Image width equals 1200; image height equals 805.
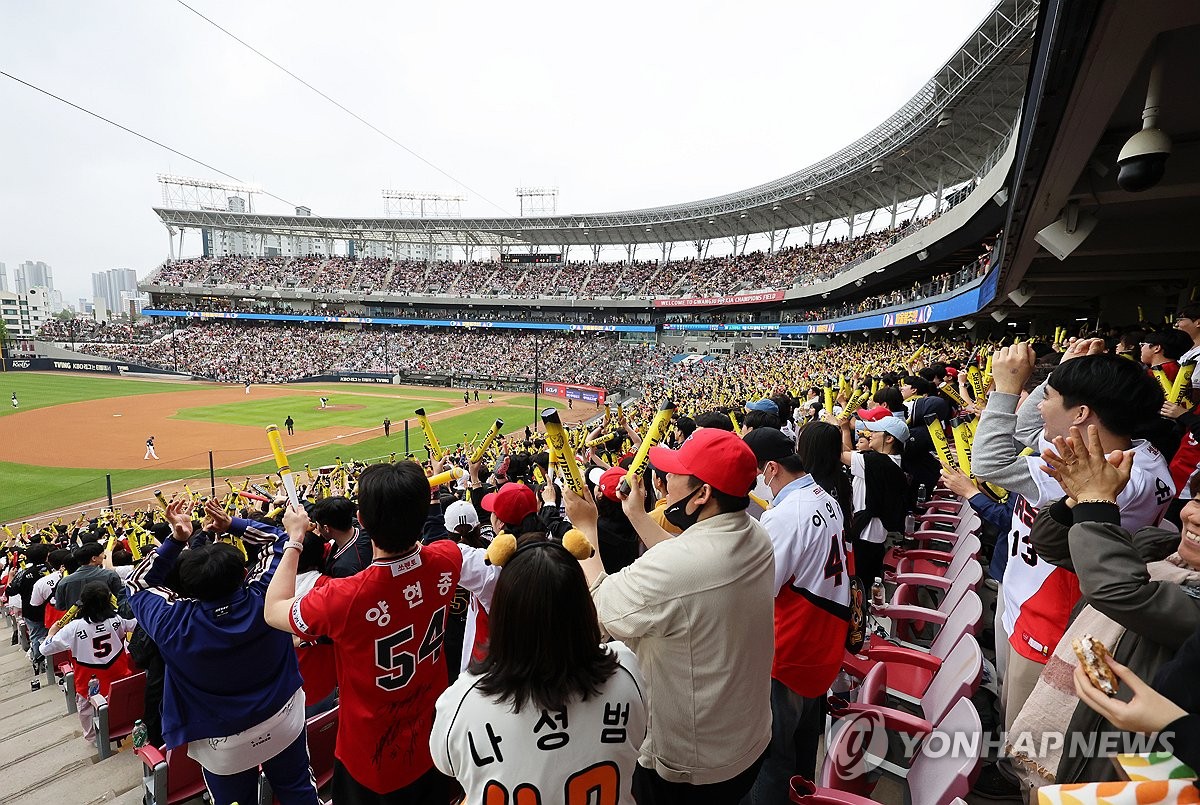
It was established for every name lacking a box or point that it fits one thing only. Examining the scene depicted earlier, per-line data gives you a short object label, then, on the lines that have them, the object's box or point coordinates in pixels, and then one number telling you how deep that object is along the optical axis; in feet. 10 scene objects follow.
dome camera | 11.58
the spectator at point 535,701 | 5.18
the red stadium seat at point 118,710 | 12.89
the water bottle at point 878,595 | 14.71
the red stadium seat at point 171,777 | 10.42
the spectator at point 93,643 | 14.87
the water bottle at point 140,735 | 11.49
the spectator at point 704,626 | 6.26
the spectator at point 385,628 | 7.93
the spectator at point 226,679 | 9.14
